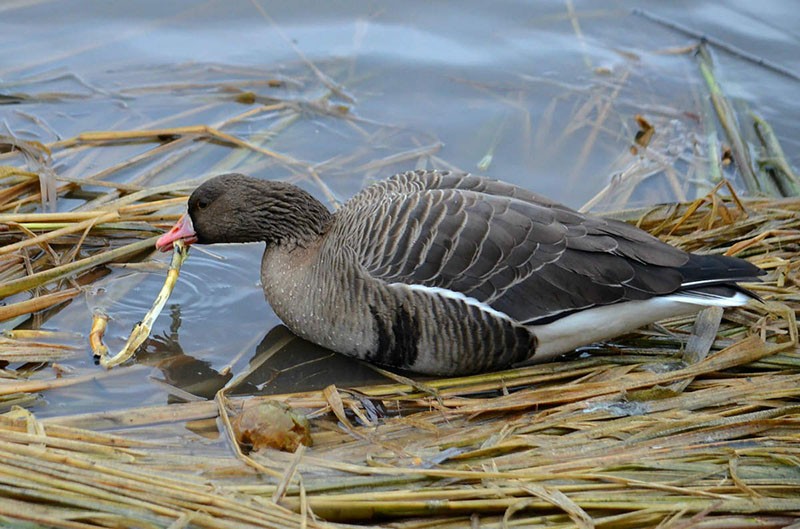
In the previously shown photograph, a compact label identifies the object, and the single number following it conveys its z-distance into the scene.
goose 13.01
